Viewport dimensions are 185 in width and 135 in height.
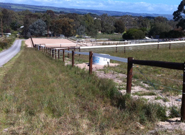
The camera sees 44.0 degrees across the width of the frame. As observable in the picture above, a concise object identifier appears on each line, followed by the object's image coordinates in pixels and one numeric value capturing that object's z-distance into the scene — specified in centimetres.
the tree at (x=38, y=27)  10212
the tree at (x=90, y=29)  10250
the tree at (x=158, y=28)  8071
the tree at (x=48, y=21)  10577
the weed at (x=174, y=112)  461
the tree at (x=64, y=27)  9675
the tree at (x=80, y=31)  10012
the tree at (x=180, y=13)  6991
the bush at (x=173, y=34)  6243
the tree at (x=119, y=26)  13025
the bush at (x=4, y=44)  5494
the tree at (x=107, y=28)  12681
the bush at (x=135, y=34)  7050
